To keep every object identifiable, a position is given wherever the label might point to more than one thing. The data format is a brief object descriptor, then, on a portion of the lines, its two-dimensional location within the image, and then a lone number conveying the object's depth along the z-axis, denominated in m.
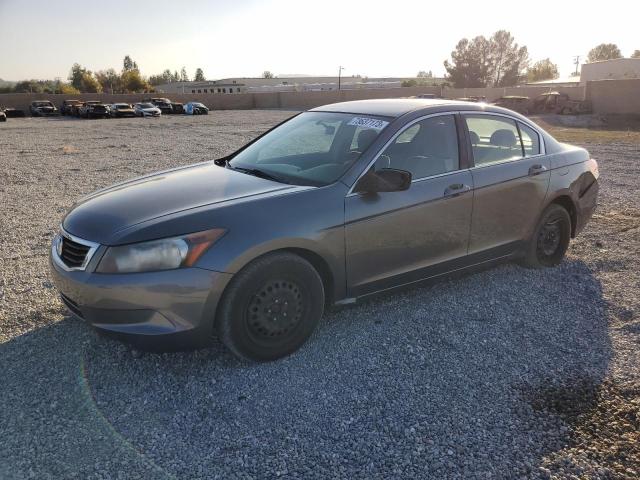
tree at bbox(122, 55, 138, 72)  145.12
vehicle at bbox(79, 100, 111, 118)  41.00
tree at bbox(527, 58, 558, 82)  128.56
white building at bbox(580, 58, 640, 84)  66.69
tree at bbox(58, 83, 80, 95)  75.44
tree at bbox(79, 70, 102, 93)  90.54
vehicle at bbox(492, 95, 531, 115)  40.28
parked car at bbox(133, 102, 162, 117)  42.31
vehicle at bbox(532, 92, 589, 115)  37.22
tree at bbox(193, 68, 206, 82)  156.50
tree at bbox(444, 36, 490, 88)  98.12
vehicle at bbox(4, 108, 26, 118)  43.46
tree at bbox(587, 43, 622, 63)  128.50
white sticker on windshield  4.14
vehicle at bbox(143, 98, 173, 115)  48.38
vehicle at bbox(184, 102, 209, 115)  46.12
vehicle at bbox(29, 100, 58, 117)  44.78
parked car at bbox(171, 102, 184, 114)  48.94
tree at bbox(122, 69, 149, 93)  90.12
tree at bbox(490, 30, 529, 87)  100.06
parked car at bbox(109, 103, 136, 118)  41.81
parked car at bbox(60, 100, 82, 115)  45.12
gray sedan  3.17
